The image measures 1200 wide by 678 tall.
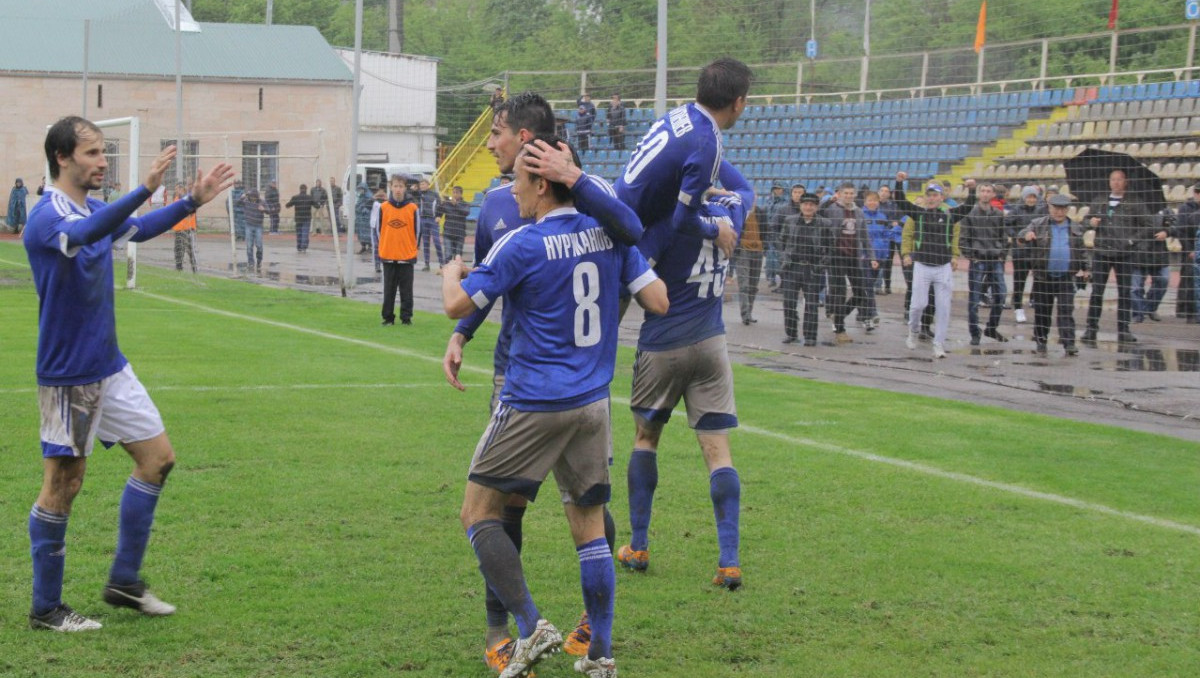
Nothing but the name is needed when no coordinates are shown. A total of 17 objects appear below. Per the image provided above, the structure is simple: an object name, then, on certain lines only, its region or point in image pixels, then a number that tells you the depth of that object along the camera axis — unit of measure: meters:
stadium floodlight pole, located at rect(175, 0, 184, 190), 28.19
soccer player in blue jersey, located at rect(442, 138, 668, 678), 4.61
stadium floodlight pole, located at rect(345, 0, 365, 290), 23.09
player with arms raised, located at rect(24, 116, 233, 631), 5.17
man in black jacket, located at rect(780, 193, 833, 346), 17.73
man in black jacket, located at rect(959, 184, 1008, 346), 17.80
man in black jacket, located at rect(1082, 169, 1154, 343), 17.67
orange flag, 26.48
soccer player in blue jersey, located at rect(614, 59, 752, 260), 5.78
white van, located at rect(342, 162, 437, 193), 39.94
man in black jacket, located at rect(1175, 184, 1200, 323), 18.41
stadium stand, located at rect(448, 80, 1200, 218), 26.70
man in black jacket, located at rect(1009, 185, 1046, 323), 18.00
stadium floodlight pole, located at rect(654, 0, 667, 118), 17.36
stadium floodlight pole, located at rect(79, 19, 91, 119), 38.69
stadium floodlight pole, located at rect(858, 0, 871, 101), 26.50
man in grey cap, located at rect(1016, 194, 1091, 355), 17.31
